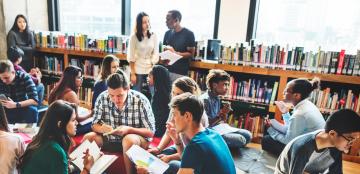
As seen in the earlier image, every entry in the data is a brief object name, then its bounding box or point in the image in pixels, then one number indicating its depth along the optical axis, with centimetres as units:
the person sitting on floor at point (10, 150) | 167
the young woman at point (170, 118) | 242
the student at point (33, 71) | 368
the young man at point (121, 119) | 235
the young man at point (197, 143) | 144
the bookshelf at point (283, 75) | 327
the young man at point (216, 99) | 272
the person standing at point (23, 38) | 466
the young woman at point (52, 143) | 158
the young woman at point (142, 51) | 374
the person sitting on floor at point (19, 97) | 316
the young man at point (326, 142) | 157
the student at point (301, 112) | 245
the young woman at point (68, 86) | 266
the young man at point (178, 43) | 365
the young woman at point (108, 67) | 323
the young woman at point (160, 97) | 292
